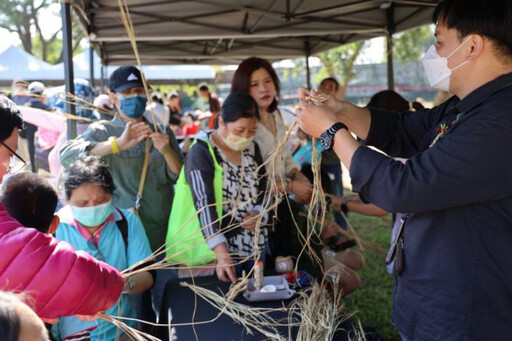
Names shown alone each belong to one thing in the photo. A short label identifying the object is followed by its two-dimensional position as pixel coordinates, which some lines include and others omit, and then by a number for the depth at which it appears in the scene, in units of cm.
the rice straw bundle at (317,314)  157
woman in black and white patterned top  217
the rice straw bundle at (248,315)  161
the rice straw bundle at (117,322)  135
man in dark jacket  113
